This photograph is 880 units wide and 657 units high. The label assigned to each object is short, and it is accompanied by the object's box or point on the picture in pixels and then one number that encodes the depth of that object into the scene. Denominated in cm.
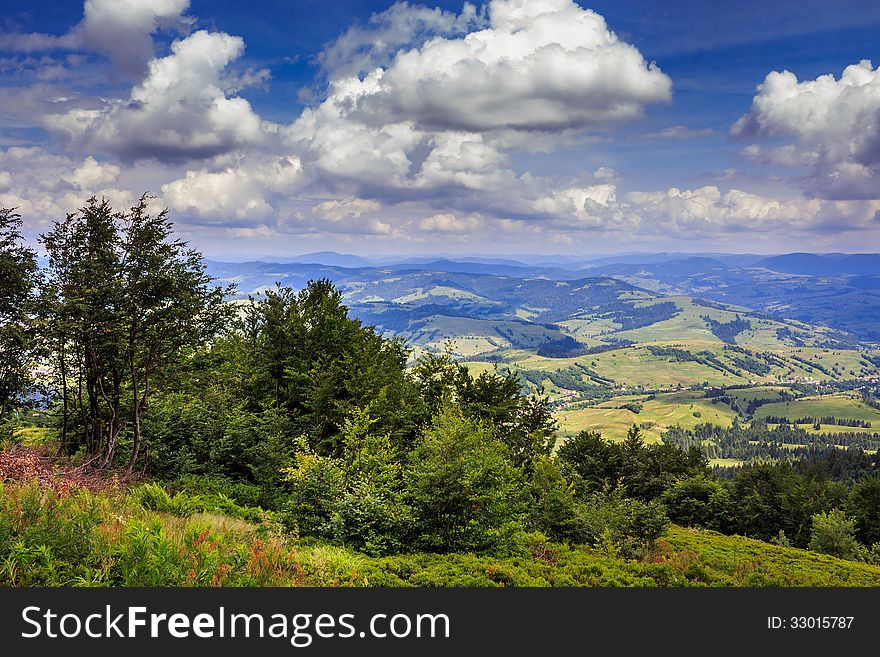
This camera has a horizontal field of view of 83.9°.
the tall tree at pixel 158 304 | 2309
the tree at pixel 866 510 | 6262
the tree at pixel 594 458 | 7825
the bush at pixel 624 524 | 2824
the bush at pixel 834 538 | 4894
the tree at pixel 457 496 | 1970
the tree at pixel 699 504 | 6456
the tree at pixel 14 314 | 2198
